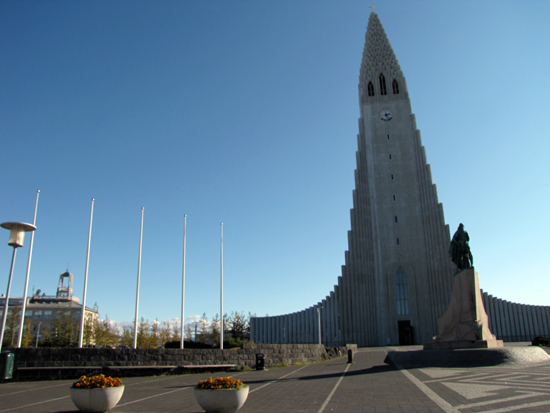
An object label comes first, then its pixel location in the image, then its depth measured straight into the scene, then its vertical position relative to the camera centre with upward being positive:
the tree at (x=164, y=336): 67.95 -3.14
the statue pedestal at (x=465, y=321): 19.02 -0.36
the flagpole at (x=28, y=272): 18.40 +2.16
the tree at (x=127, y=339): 62.59 -3.20
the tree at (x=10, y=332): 49.22 -1.51
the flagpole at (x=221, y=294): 23.10 +1.31
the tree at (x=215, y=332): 57.83 -2.20
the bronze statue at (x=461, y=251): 21.27 +3.21
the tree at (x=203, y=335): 59.34 -2.58
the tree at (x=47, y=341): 40.20 -2.11
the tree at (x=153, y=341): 60.76 -3.44
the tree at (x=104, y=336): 51.17 -2.34
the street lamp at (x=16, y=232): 14.62 +3.05
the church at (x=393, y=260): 51.69 +6.83
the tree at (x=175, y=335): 75.07 -3.21
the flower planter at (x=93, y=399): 8.77 -1.68
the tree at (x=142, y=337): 59.12 -2.83
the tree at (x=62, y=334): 40.53 -1.59
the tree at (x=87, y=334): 49.66 -1.86
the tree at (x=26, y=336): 56.74 -2.28
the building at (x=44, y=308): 82.94 +2.18
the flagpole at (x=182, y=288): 23.22 +1.59
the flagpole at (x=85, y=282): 19.03 +1.75
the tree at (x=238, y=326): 61.00 -1.45
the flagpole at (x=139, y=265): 21.01 +2.78
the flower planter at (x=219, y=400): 8.28 -1.63
